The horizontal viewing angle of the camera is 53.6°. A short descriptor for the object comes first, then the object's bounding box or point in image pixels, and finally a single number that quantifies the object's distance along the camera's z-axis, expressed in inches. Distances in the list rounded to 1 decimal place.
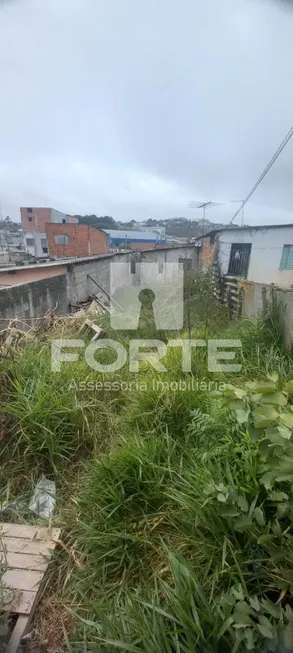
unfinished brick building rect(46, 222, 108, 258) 880.3
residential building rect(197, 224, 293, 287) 391.9
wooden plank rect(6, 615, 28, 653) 53.5
